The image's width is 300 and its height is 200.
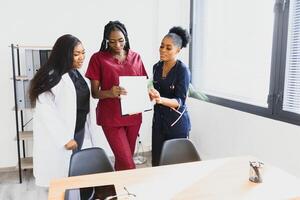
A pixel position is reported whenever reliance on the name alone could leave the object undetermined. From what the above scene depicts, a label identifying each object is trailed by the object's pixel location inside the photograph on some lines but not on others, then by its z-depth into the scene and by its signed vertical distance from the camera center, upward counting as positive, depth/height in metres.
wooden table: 1.38 -0.69
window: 2.24 +0.01
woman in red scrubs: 2.13 -0.22
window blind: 2.18 -0.06
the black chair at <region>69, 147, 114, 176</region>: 1.80 -0.71
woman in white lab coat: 2.01 -0.40
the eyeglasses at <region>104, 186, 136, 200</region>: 1.31 -0.68
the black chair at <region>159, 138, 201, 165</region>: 2.07 -0.72
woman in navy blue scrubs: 2.27 -0.32
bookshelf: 2.94 -0.28
